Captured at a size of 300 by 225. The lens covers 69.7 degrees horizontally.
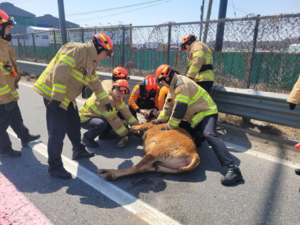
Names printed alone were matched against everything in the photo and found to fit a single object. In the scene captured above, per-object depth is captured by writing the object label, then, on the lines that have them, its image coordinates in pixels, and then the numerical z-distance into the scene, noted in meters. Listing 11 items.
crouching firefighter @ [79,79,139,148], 3.86
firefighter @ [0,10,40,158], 3.26
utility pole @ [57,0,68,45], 7.18
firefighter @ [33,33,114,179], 2.71
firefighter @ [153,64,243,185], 3.23
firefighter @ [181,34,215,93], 4.50
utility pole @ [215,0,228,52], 5.48
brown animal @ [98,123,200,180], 2.87
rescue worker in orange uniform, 4.68
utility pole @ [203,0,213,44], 5.67
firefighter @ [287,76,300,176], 2.98
